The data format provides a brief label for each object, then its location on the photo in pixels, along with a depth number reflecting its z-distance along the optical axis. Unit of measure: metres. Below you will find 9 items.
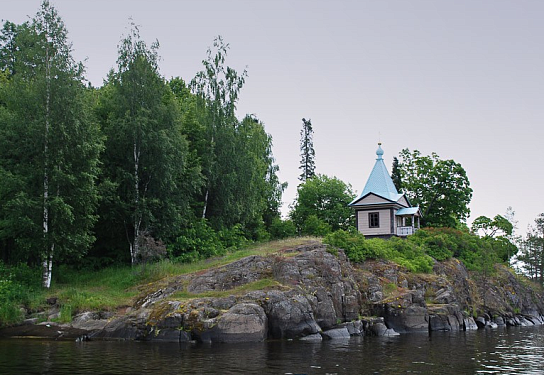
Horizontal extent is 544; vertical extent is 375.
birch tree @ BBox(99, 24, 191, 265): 39.78
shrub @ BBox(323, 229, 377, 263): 39.09
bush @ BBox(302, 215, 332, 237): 59.97
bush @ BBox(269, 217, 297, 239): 63.93
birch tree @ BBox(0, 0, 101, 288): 33.41
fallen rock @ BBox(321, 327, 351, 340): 28.89
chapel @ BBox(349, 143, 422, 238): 54.72
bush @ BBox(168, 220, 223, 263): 41.25
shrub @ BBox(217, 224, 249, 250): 45.55
